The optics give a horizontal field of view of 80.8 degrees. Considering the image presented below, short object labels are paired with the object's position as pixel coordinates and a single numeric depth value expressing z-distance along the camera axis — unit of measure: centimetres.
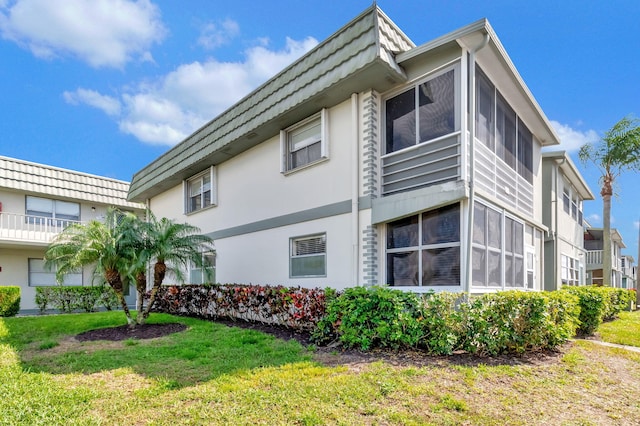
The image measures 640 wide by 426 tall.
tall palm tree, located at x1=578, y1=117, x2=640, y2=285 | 1714
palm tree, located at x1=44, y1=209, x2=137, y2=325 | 867
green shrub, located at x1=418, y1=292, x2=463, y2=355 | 582
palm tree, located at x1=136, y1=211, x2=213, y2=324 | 912
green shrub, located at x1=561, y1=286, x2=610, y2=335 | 858
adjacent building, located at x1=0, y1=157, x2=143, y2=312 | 1616
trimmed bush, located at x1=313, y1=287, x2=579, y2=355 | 589
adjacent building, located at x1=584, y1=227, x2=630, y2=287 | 2511
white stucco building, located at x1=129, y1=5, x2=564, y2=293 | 716
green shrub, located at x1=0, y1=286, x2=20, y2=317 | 1373
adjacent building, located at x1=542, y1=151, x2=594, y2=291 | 1277
